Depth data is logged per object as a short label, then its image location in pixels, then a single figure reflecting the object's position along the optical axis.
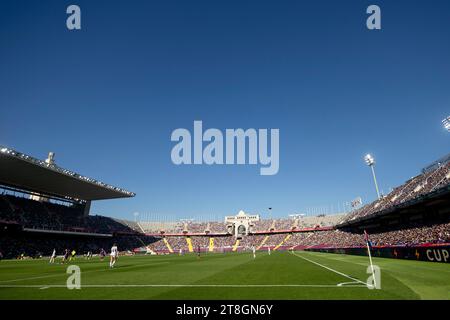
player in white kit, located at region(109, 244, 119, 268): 22.70
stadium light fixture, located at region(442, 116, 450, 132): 41.52
